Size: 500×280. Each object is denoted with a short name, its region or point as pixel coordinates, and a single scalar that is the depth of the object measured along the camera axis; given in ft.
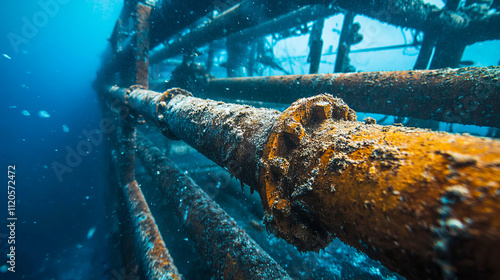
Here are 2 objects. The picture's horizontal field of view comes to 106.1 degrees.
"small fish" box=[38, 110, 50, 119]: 69.10
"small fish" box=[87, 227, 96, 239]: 14.76
